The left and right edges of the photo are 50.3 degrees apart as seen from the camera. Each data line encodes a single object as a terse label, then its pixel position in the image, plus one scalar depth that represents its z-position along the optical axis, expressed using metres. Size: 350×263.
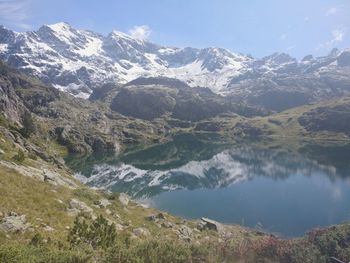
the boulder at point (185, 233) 42.75
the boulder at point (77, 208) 35.44
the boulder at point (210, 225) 53.81
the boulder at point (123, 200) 56.34
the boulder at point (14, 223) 24.53
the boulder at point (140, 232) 37.66
